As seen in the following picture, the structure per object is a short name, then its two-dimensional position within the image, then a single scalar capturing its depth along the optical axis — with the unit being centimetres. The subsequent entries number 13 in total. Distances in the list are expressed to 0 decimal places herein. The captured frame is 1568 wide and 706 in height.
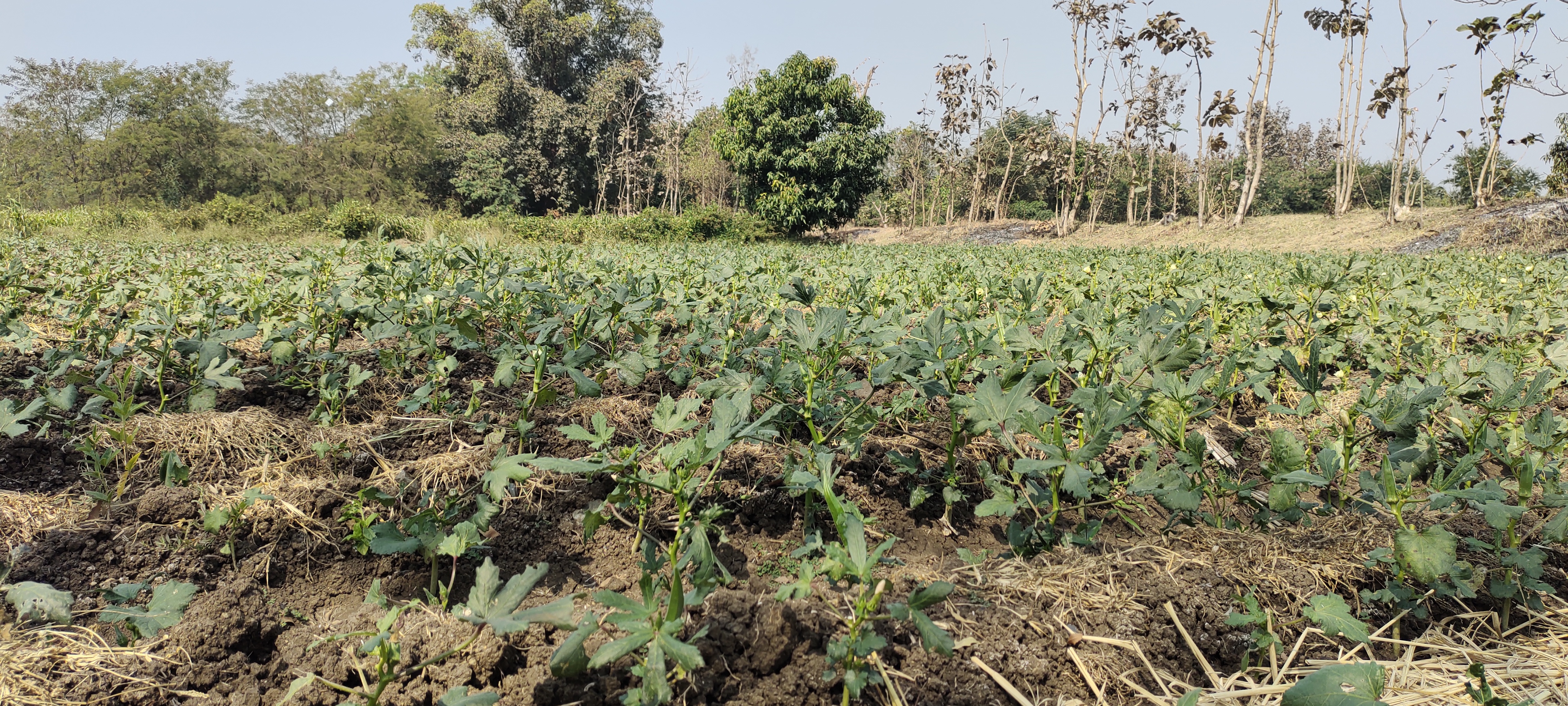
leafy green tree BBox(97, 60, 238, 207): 3086
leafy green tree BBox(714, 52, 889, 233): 2355
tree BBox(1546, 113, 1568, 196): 1819
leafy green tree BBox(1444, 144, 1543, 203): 2152
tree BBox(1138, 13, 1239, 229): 2327
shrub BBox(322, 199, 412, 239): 1734
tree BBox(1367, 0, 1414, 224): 2038
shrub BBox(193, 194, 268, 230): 1861
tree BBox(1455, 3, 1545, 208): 1819
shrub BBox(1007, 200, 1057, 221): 3588
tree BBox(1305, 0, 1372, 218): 2202
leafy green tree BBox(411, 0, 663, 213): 3234
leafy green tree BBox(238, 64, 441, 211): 3534
